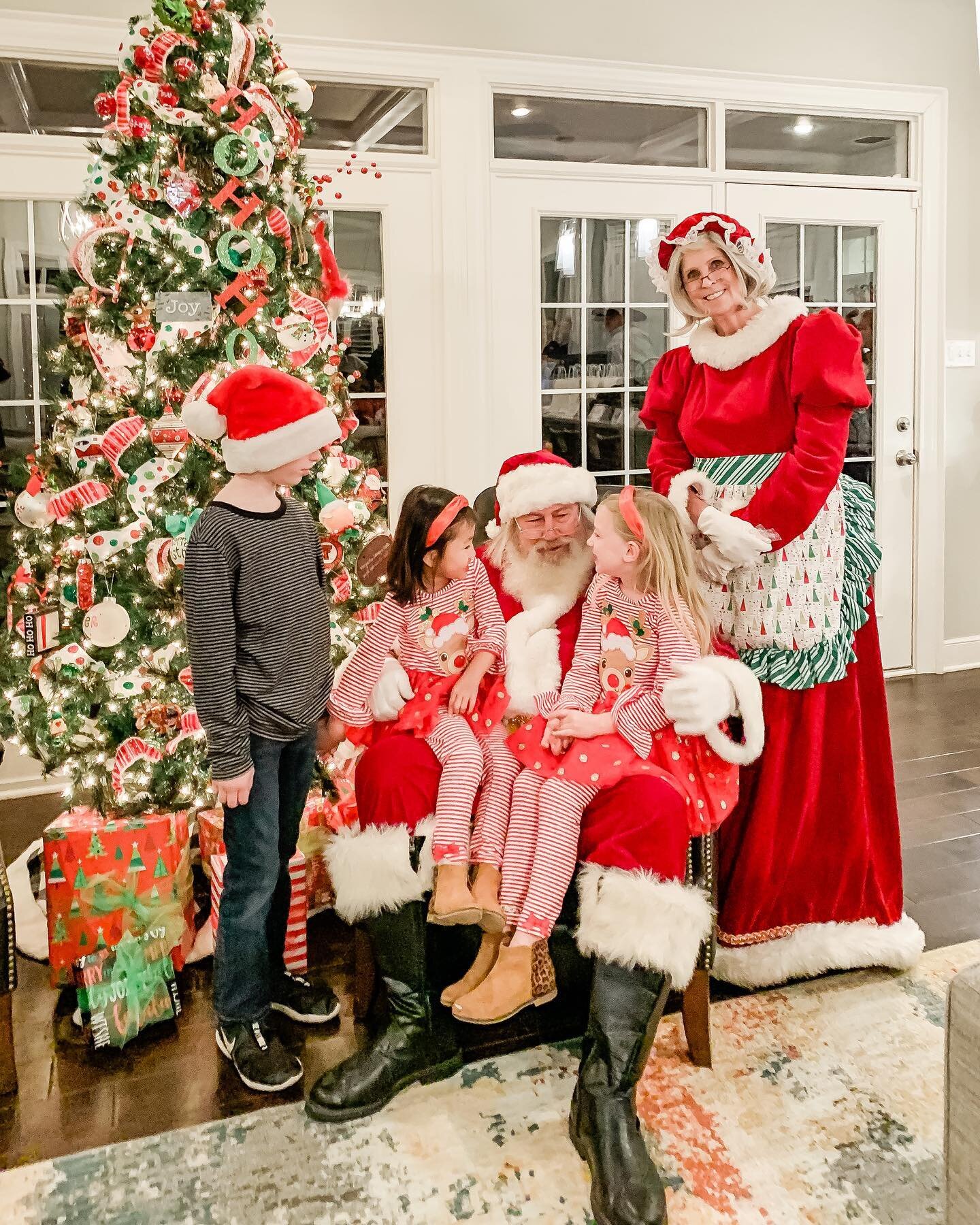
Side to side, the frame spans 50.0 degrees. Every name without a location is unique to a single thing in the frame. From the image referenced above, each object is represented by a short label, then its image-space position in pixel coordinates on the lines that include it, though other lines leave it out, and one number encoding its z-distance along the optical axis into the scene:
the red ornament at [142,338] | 2.53
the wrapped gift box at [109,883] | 2.19
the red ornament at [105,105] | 2.51
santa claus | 1.74
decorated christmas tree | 2.51
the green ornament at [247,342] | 2.55
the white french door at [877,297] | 4.53
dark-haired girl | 1.94
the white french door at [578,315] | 4.13
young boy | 1.80
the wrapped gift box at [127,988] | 2.09
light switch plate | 4.81
